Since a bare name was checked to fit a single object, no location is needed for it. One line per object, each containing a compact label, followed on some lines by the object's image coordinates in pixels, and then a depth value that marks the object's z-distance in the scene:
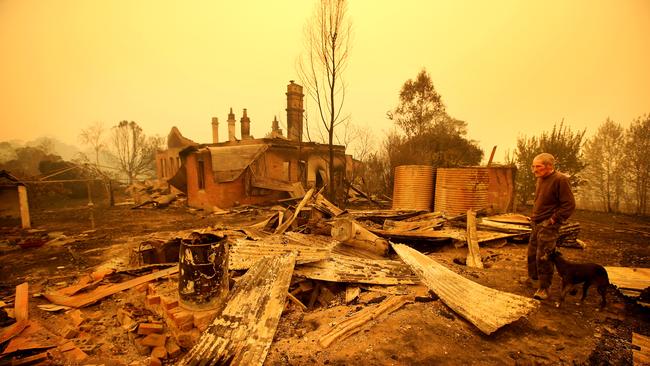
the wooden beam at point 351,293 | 3.67
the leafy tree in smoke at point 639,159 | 15.17
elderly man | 3.53
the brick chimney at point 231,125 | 22.72
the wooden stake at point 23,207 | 10.62
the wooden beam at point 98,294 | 4.19
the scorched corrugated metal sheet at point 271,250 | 4.45
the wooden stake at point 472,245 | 4.94
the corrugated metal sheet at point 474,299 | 2.87
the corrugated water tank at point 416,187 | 8.75
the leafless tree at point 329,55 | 10.15
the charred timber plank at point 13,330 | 3.26
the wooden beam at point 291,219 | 6.76
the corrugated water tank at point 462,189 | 7.80
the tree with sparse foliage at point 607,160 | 17.41
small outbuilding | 10.47
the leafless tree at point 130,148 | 29.36
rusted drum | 3.17
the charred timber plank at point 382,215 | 7.60
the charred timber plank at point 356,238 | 5.26
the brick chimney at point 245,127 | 20.14
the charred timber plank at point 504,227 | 5.96
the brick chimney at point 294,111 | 18.31
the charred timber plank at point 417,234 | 5.83
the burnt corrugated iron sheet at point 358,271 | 4.04
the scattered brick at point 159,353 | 2.95
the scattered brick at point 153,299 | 3.67
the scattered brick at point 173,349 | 2.97
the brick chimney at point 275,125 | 21.78
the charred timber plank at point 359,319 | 2.71
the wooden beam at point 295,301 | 3.77
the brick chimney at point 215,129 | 24.17
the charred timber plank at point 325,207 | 7.57
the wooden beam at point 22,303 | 3.83
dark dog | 3.33
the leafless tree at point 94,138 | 31.50
